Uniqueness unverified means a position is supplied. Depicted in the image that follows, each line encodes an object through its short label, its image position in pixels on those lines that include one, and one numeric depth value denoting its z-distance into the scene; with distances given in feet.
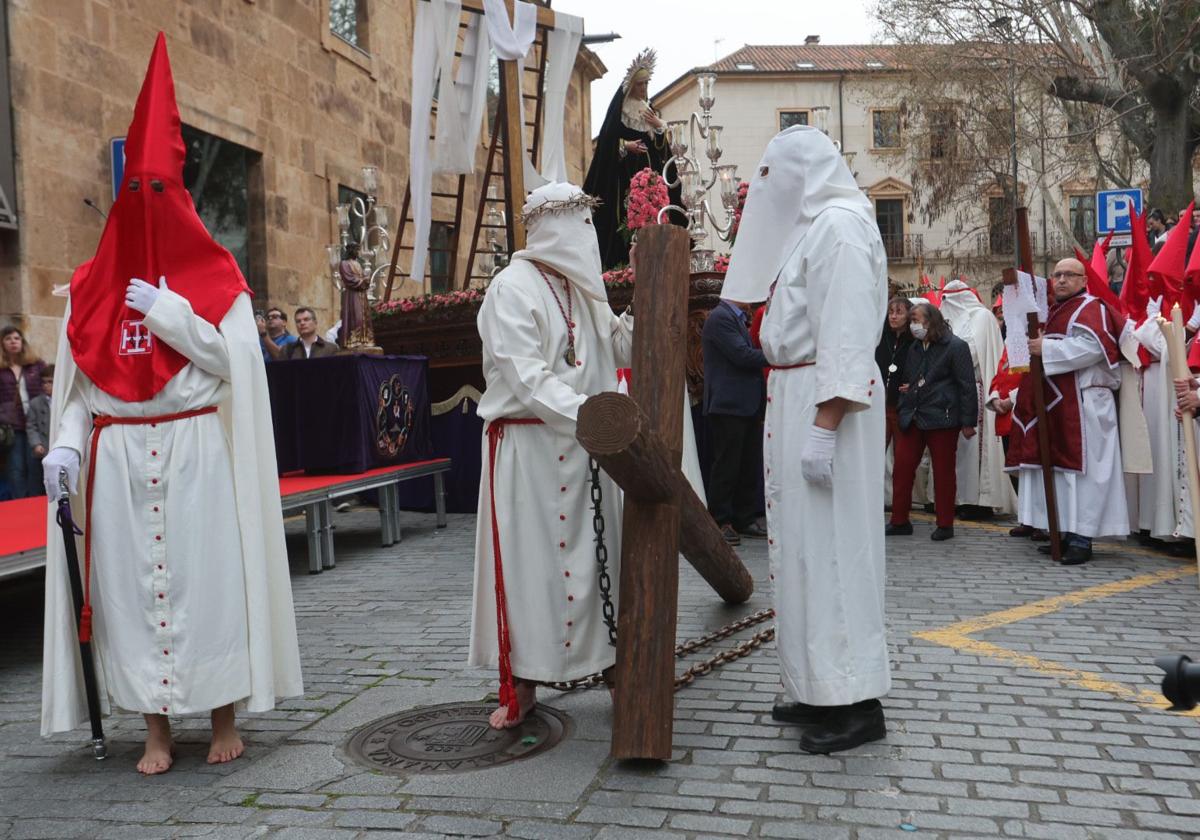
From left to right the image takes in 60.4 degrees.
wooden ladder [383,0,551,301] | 40.03
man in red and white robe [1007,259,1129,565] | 24.16
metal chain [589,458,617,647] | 12.91
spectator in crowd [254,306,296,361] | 35.73
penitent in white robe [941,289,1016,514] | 31.63
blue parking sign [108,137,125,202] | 36.29
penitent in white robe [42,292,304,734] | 12.17
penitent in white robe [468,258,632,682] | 12.89
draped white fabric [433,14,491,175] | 38.01
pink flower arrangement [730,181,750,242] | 29.73
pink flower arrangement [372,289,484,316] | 33.88
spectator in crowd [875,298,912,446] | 29.68
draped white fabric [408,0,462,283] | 36.32
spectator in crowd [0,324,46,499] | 28.43
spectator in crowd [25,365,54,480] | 28.45
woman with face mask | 27.32
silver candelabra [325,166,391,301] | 35.32
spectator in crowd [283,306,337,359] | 33.76
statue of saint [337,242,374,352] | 33.99
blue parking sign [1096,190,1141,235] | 43.06
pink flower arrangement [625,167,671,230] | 29.68
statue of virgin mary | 35.68
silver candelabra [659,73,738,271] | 30.27
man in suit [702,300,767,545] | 26.68
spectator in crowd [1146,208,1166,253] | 43.86
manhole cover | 12.13
